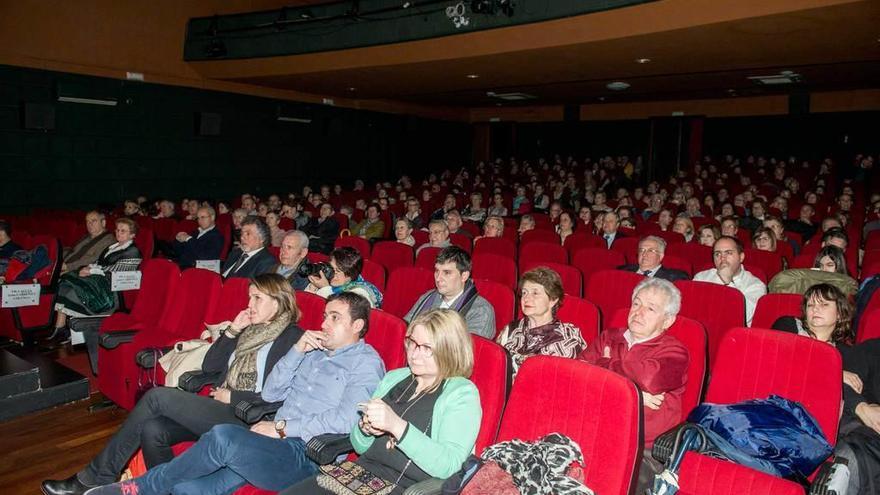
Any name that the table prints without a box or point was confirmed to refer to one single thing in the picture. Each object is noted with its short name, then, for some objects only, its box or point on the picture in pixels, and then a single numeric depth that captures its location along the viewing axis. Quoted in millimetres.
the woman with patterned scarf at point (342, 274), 3572
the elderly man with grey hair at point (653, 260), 4141
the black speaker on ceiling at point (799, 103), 13766
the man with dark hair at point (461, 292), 3148
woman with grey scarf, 2617
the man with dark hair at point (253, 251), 4508
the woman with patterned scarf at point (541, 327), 2740
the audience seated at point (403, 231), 5859
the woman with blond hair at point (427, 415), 1925
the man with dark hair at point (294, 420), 2256
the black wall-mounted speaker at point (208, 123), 11750
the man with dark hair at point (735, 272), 3959
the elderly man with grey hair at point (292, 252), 4215
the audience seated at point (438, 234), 5270
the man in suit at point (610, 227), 5996
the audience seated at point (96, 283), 4812
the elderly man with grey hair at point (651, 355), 2297
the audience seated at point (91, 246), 5500
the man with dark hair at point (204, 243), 6207
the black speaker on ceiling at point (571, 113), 16859
